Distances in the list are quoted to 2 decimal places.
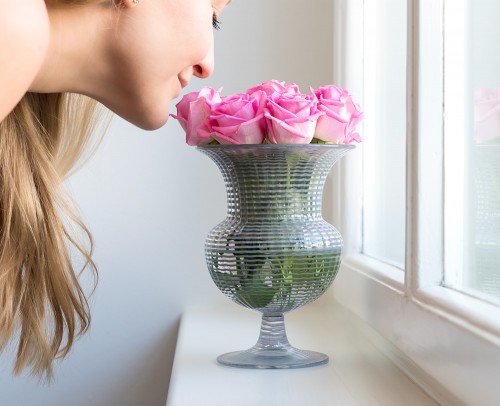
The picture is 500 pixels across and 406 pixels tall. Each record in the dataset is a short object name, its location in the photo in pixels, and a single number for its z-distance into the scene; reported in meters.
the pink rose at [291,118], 1.00
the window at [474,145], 0.85
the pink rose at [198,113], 1.04
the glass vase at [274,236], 1.04
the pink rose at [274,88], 1.05
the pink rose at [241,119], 1.01
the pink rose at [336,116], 1.02
